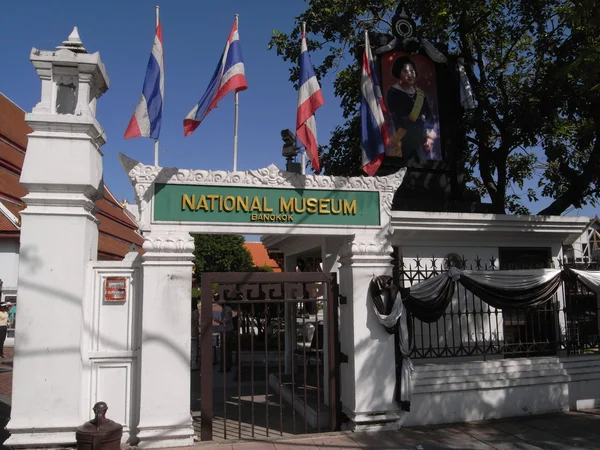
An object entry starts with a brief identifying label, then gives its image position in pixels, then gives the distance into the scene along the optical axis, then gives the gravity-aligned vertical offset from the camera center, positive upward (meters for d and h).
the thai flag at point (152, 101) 6.25 +2.58
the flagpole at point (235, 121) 6.67 +2.46
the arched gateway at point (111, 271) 5.68 +0.35
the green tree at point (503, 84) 10.90 +5.20
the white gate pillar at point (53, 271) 5.60 +0.35
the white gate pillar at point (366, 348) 6.50 -0.70
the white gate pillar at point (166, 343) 5.84 -0.54
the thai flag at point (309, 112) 6.82 +2.58
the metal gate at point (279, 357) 6.17 -0.90
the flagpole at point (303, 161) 7.05 +1.98
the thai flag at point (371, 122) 7.11 +2.57
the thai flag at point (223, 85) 6.55 +2.86
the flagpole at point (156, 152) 6.28 +1.91
